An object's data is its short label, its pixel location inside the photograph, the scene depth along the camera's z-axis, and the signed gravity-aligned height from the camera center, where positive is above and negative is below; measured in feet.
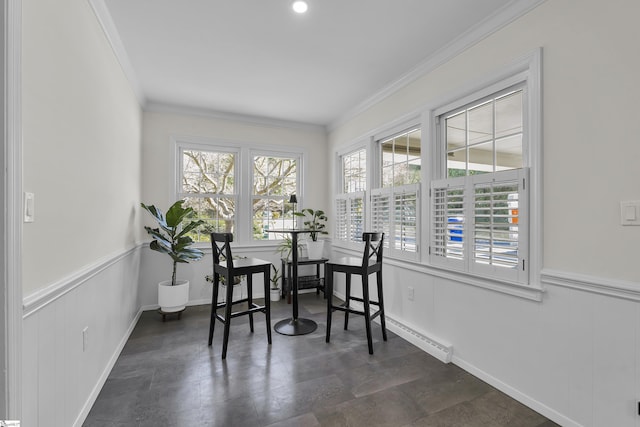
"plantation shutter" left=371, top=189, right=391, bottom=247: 10.43 +0.12
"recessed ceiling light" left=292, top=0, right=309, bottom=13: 6.31 +4.53
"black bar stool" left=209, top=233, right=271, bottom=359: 7.86 -1.60
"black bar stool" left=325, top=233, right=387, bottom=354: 8.28 -1.65
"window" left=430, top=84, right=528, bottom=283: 6.38 +0.56
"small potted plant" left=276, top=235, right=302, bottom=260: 13.44 -1.57
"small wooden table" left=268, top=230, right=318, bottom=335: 9.59 -3.69
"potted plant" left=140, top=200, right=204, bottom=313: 10.43 -1.21
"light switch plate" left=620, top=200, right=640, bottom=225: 4.59 +0.03
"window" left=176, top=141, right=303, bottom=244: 12.92 +1.28
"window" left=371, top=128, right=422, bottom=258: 9.36 +0.69
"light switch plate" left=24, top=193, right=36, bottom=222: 3.79 +0.09
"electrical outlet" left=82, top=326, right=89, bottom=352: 5.61 -2.39
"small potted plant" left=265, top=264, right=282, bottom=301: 13.07 -3.19
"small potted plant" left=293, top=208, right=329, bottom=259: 12.10 -1.22
